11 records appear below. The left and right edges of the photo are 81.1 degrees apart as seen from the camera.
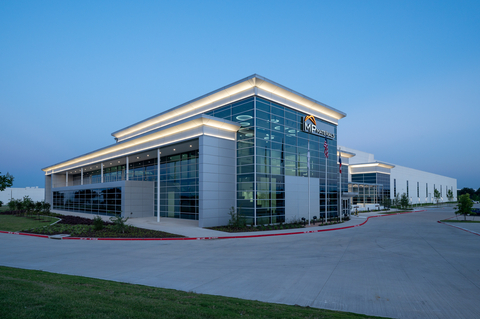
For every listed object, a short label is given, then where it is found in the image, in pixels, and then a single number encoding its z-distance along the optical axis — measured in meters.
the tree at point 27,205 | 42.11
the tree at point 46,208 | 42.53
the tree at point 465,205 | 37.19
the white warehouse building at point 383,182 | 73.88
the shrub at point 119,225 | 23.22
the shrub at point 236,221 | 25.83
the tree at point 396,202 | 75.42
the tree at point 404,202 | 69.28
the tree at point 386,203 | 70.00
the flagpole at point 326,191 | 31.36
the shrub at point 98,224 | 24.38
